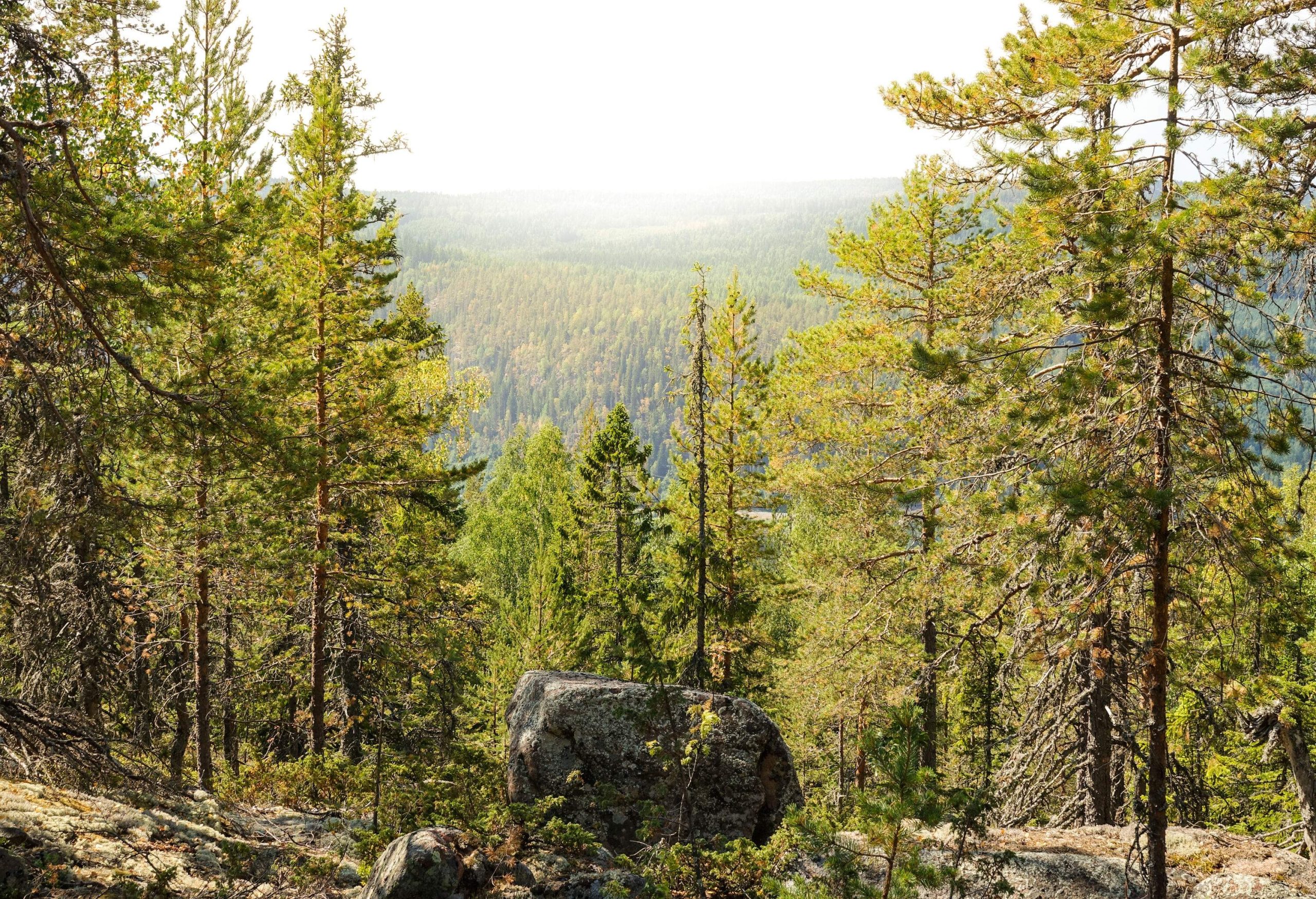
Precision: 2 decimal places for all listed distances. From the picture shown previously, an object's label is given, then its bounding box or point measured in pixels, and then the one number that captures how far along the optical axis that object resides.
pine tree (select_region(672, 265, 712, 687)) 14.62
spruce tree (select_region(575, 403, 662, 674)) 20.69
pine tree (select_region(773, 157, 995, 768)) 12.85
